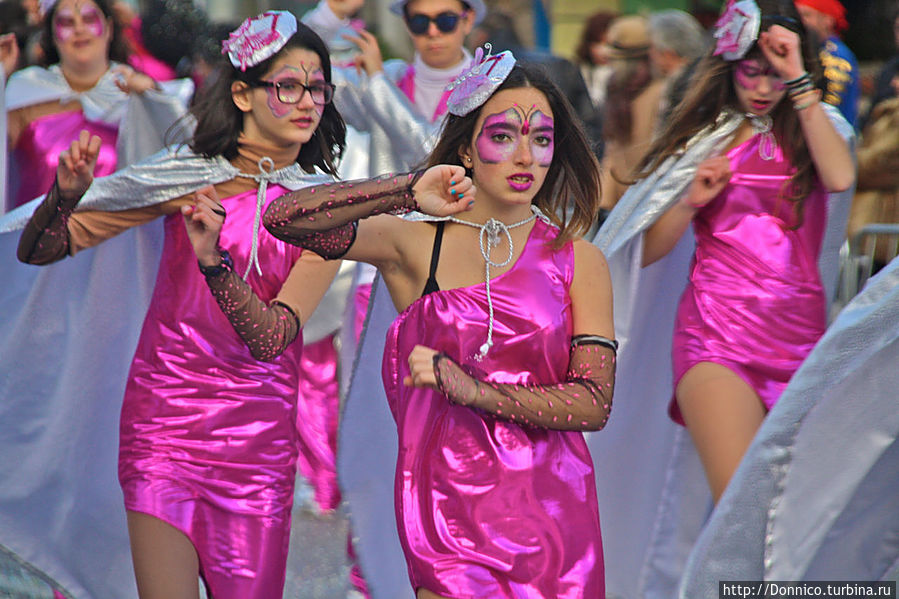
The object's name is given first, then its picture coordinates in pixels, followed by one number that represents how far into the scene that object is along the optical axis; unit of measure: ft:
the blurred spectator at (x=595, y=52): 63.21
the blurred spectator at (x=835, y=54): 45.83
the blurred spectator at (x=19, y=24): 48.55
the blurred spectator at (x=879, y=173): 44.78
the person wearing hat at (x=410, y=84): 39.29
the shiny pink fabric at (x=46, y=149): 37.83
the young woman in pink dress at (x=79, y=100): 35.40
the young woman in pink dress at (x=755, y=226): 27.30
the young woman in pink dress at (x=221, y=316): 22.88
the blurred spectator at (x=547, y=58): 45.83
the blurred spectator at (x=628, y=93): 48.91
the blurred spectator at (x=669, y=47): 49.88
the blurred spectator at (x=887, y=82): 47.09
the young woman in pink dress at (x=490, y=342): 19.60
